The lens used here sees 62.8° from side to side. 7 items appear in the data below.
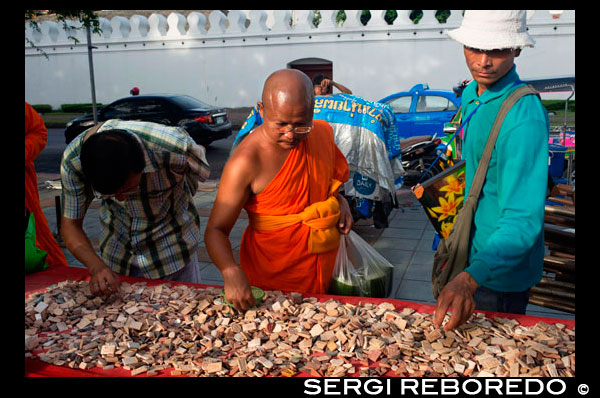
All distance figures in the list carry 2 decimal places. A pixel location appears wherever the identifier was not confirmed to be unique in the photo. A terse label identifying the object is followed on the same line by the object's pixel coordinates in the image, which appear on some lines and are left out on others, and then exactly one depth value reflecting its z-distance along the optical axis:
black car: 12.91
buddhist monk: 2.10
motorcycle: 8.27
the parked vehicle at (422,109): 9.70
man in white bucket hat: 1.63
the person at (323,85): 5.53
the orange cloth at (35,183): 3.23
